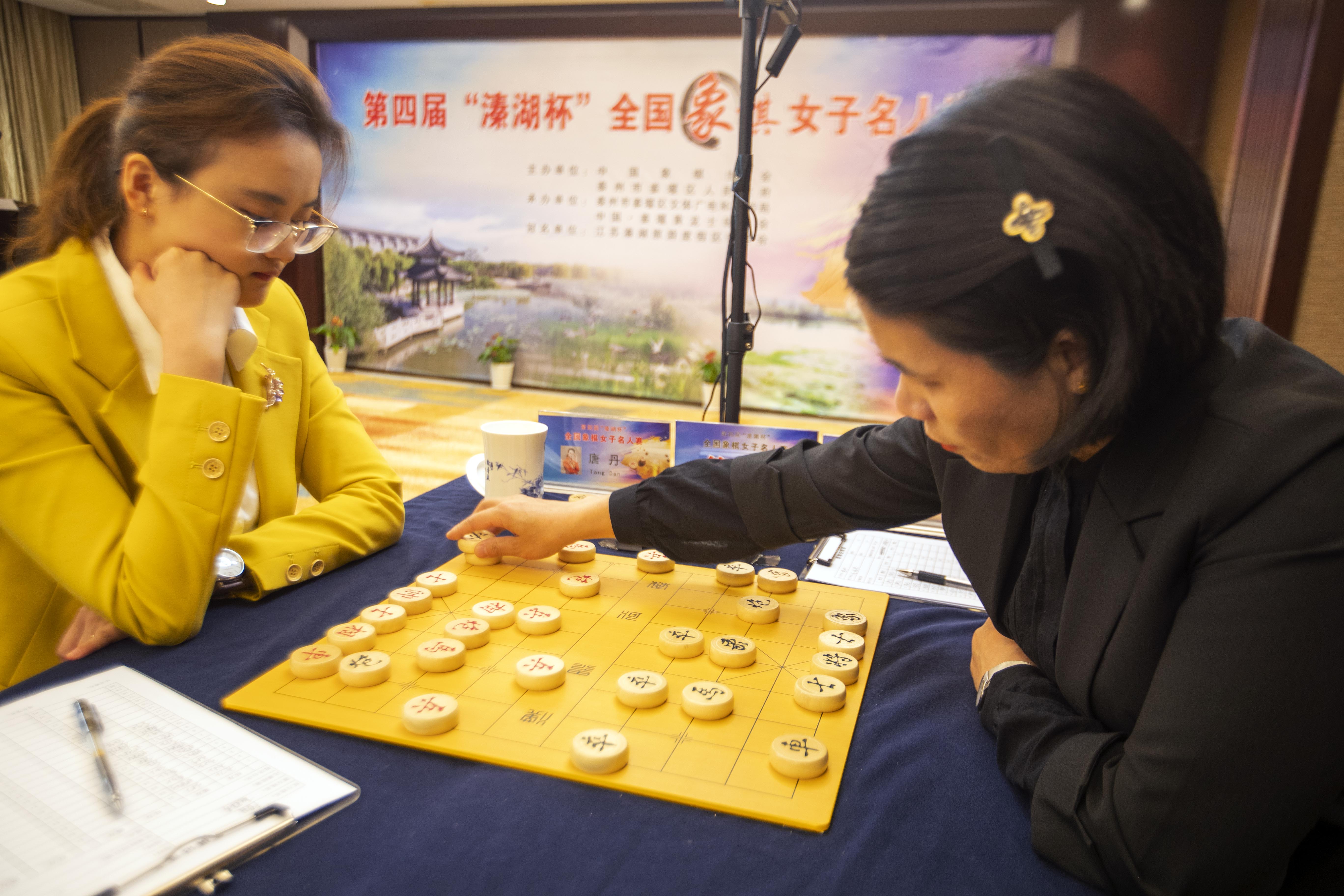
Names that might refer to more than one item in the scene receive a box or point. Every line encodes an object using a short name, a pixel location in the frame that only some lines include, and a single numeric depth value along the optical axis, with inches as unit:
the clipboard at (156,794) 23.5
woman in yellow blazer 39.4
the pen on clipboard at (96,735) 26.4
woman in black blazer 24.0
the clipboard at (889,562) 48.3
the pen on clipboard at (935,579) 49.5
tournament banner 197.0
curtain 239.0
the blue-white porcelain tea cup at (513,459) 55.4
